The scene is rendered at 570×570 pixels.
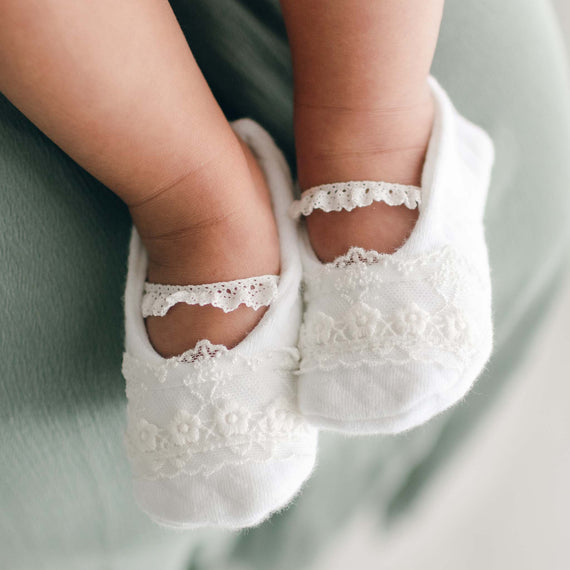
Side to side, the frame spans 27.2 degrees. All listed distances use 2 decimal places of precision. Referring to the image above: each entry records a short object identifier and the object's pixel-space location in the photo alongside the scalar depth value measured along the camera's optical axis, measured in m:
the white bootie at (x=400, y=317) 0.28
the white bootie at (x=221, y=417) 0.28
